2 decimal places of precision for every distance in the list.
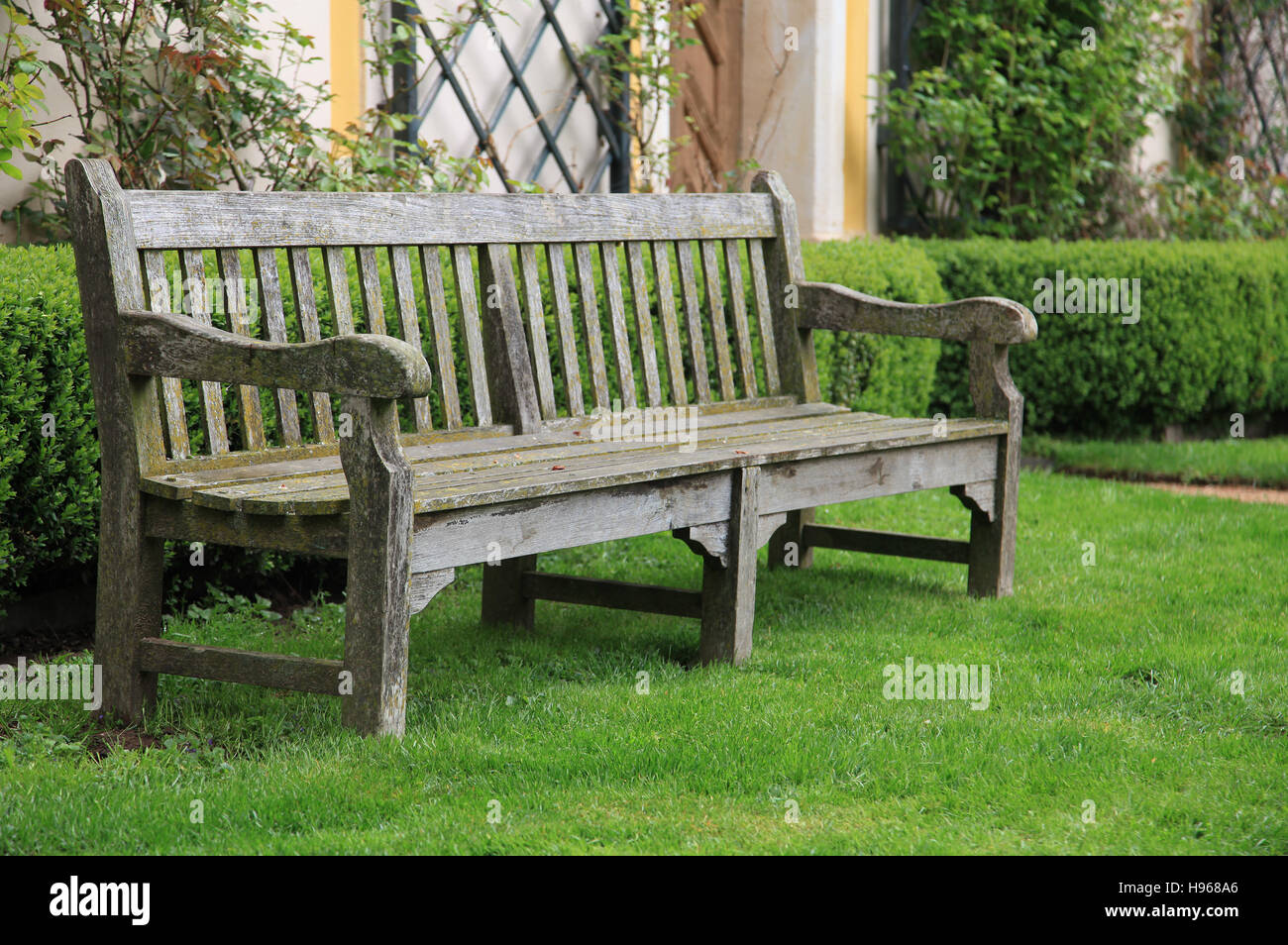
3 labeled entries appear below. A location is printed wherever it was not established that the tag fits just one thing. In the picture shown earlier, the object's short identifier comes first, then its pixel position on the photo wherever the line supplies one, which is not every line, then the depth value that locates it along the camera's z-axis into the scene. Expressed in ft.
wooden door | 52.85
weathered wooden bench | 19.81
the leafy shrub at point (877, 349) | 41.86
